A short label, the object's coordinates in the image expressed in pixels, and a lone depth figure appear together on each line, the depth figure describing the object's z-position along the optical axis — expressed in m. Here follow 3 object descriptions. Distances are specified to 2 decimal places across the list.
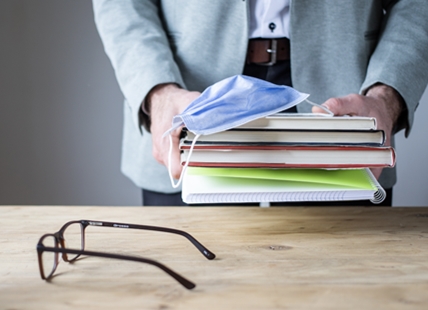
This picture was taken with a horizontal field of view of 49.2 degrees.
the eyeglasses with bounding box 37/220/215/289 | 0.43
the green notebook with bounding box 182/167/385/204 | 0.56
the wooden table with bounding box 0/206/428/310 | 0.42
